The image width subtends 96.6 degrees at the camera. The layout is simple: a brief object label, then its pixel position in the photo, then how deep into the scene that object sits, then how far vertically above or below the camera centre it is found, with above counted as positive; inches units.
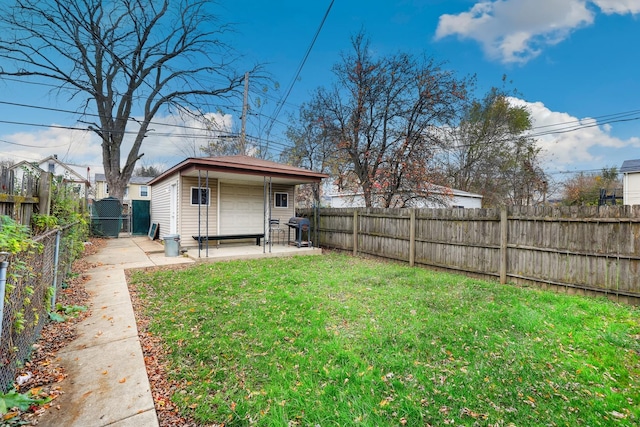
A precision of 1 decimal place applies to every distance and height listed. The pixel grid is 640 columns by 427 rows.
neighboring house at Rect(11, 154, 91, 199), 1028.5 +157.7
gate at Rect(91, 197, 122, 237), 512.4 -14.9
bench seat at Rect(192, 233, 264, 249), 366.3 -36.0
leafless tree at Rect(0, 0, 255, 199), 549.6 +324.1
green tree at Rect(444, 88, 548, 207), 738.8 +152.5
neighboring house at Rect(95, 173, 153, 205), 1240.8 +84.1
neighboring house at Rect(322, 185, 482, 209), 444.5 +24.1
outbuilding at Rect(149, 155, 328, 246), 348.5 +21.7
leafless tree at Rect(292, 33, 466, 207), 415.5 +143.1
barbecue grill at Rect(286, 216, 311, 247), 397.1 -20.6
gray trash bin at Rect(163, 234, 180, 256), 331.8 -41.9
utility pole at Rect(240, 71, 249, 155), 542.6 +191.3
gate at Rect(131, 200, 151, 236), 573.6 -16.1
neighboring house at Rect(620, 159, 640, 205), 587.5 +64.7
